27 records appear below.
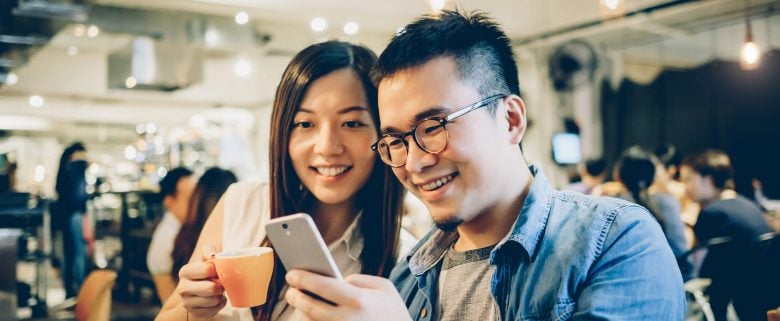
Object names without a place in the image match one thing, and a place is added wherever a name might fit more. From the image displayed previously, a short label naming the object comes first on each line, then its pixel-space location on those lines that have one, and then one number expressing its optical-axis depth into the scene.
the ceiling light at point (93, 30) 5.96
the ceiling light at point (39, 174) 10.09
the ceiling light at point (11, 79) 7.82
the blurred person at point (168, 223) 3.66
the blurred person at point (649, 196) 4.40
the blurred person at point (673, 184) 5.75
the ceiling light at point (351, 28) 7.18
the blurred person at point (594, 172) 6.39
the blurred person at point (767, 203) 5.98
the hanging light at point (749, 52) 5.62
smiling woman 1.45
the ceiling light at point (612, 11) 4.46
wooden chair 1.86
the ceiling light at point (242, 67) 7.80
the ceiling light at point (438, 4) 4.04
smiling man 1.00
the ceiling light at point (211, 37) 6.25
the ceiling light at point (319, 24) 6.93
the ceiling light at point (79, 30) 6.41
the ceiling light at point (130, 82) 6.35
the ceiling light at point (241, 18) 6.62
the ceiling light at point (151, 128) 9.95
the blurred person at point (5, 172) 4.28
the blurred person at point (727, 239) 3.33
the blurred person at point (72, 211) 6.79
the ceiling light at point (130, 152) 11.23
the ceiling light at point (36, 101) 9.63
